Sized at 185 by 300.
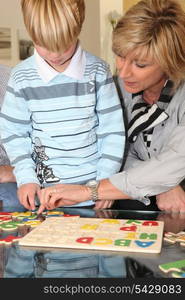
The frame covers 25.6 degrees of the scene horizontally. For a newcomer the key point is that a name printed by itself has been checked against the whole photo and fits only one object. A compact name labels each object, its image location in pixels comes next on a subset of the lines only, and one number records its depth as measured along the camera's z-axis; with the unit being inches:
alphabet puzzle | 29.6
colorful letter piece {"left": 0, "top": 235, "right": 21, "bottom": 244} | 31.5
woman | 44.9
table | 25.2
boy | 47.0
